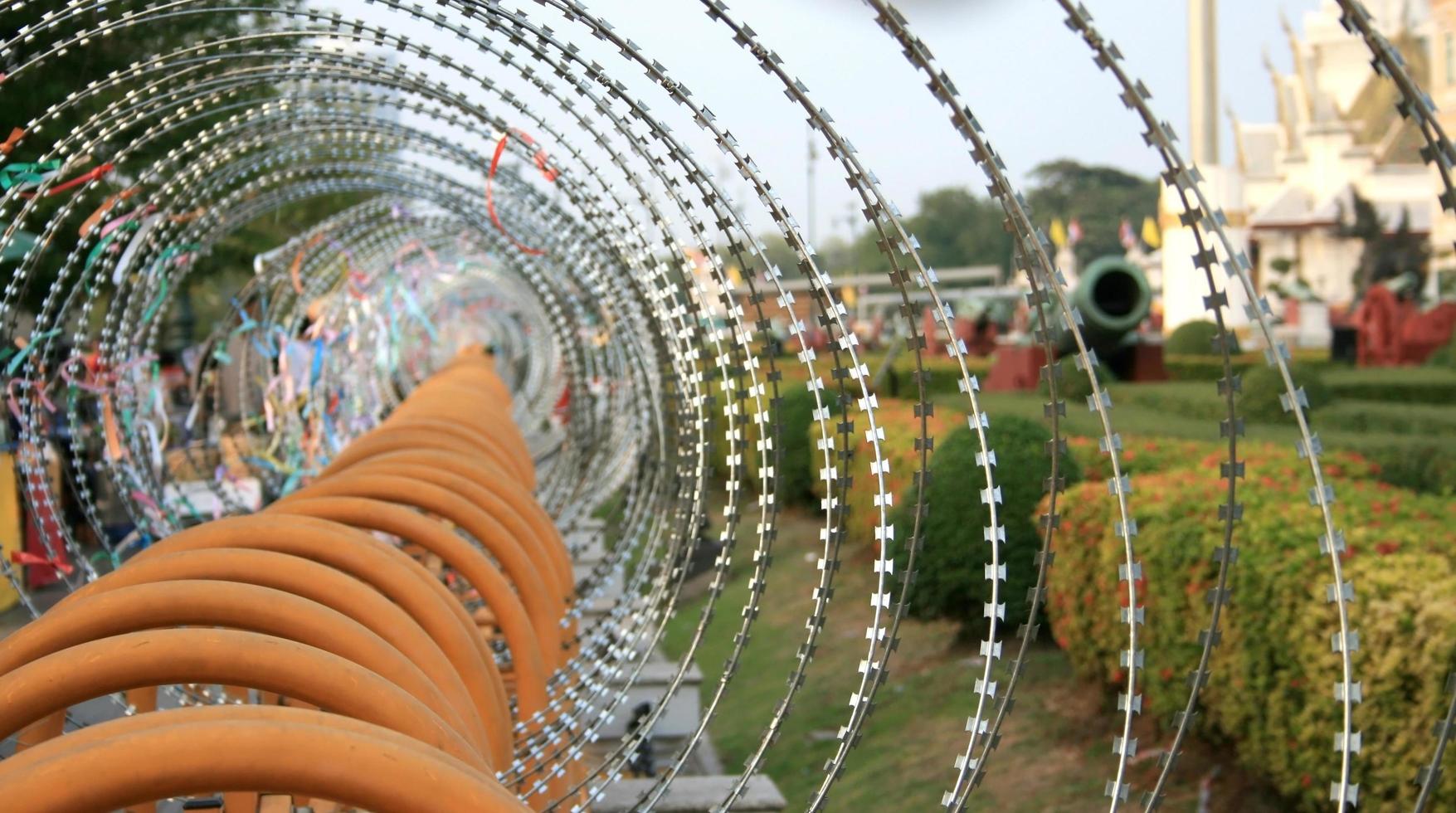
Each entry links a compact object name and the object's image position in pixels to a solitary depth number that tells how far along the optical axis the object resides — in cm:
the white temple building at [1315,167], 4969
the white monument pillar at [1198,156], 4875
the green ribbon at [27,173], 546
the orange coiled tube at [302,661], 224
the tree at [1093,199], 9188
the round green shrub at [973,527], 1070
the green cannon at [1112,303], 2095
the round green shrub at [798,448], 1862
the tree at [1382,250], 4781
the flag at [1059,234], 7262
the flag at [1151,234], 5319
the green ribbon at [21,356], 683
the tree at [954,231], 10338
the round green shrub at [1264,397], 1480
